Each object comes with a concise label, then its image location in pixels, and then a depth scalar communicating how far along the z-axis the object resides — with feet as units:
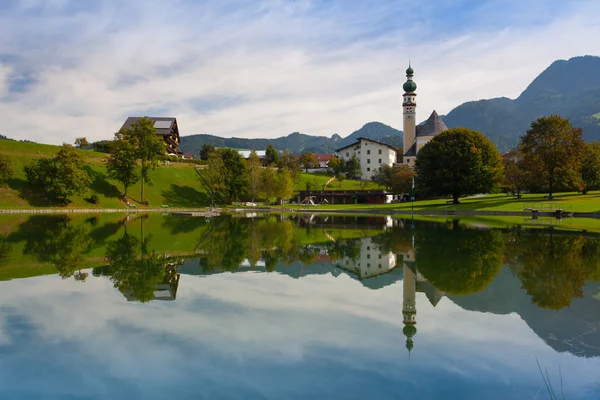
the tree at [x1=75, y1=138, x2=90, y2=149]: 391.71
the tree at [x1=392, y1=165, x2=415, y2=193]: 340.80
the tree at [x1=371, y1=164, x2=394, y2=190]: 391.45
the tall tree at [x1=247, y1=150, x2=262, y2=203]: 330.13
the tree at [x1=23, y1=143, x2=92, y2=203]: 247.29
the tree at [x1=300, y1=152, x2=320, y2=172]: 529.77
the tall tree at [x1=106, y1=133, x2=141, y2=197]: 280.72
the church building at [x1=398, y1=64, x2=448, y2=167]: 482.61
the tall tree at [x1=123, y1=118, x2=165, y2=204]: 290.35
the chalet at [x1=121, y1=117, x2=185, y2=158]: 406.21
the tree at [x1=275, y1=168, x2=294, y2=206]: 319.68
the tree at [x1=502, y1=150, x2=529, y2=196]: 250.29
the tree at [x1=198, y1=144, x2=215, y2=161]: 471.62
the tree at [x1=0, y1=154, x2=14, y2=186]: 238.07
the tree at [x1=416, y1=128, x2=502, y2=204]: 242.99
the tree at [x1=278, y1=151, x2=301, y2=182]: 401.29
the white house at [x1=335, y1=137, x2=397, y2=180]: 480.23
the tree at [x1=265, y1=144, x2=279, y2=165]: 494.50
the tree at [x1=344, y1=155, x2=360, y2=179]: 476.95
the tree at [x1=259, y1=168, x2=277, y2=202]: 325.23
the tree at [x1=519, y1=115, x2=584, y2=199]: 216.95
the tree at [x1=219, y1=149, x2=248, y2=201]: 324.19
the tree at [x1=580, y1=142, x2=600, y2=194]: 252.21
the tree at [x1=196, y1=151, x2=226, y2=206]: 312.91
